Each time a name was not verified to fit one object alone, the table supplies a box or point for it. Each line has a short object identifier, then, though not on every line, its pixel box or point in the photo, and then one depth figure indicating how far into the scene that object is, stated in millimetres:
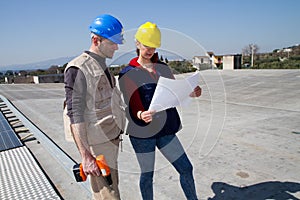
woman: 1602
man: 1399
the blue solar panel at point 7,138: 3807
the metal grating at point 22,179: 2375
